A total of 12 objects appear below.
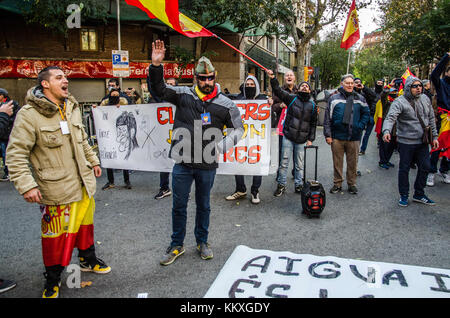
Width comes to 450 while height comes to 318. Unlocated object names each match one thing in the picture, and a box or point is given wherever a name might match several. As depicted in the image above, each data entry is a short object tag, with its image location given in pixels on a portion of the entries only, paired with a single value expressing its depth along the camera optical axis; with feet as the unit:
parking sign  38.19
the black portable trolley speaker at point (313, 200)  16.74
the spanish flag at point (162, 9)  13.25
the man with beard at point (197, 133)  11.91
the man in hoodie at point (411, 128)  18.42
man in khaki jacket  9.84
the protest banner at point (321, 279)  10.09
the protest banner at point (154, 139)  19.75
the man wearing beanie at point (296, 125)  20.48
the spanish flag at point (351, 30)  29.17
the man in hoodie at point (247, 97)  20.11
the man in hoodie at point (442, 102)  19.40
